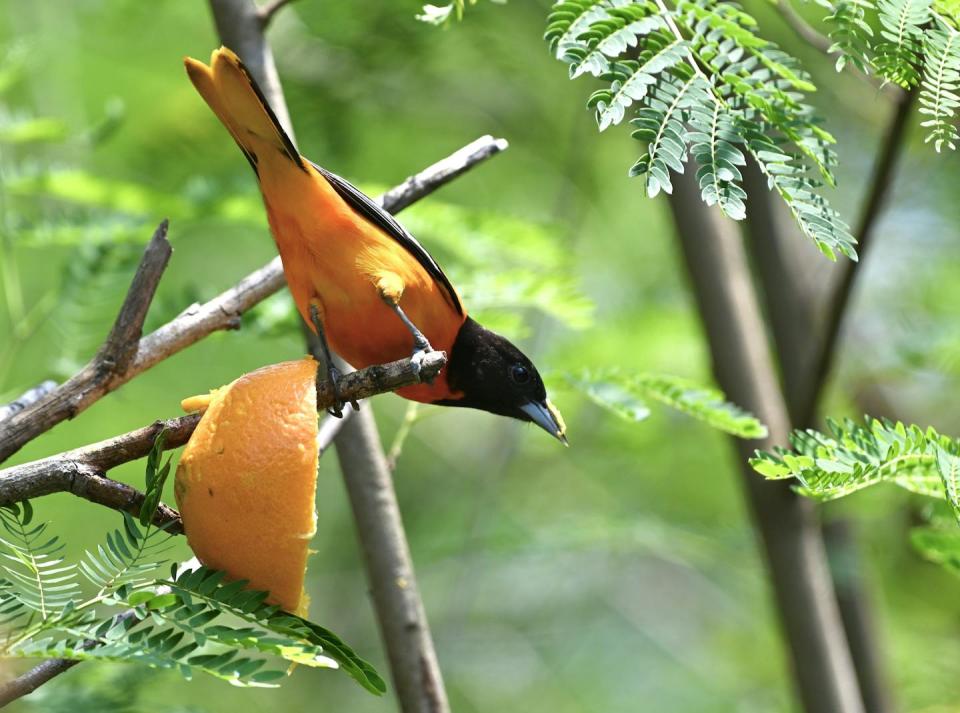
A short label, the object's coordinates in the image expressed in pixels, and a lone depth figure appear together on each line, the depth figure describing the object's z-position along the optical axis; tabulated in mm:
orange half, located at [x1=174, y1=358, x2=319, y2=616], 3941
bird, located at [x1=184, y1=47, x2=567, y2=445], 5383
